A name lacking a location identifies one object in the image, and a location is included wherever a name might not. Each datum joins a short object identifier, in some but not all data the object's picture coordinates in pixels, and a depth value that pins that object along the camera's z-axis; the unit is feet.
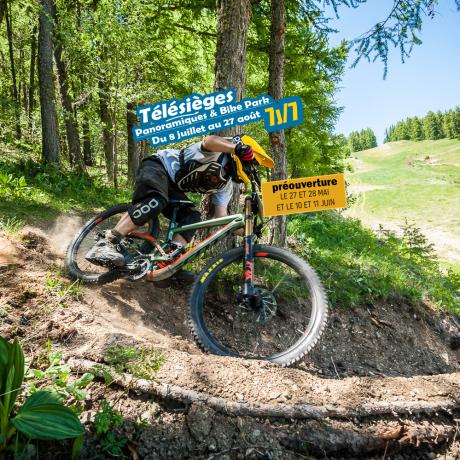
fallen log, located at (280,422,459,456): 6.49
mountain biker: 11.75
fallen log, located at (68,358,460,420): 6.82
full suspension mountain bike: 10.02
